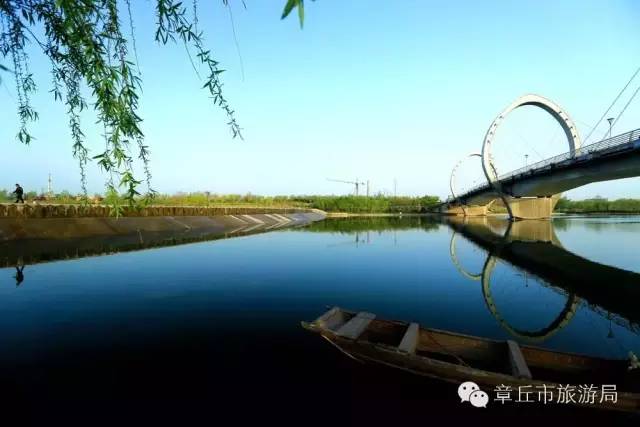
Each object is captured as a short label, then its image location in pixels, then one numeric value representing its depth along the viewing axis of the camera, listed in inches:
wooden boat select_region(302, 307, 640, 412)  238.5
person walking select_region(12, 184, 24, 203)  1151.6
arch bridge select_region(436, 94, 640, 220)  1401.3
